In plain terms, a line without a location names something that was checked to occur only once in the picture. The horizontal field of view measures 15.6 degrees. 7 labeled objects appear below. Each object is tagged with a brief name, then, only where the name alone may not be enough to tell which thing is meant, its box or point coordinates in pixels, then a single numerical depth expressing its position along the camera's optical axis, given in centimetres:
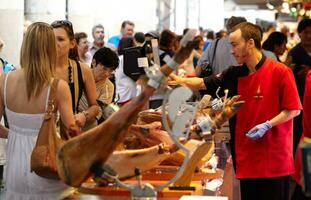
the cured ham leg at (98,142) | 476
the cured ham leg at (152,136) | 666
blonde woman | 657
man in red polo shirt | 854
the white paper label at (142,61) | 704
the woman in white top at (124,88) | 1481
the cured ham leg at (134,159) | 548
